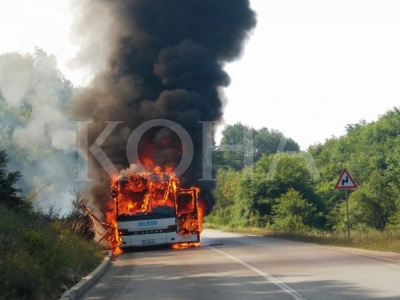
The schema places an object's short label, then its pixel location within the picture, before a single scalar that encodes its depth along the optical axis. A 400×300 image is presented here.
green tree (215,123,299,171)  99.47
